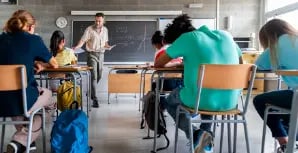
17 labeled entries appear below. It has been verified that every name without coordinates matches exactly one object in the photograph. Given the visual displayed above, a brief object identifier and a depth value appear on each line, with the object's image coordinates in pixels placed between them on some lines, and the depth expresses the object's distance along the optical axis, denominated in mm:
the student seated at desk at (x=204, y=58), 2072
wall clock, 7145
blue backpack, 2250
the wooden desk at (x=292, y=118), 1461
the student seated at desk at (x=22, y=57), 2084
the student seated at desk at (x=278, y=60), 2014
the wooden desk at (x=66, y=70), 2379
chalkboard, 7250
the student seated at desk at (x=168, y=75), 2973
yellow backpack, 3641
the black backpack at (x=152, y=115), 2889
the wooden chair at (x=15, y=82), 1829
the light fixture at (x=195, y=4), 7234
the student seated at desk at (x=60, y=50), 4156
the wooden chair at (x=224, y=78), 1893
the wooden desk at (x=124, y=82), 6188
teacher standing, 5410
